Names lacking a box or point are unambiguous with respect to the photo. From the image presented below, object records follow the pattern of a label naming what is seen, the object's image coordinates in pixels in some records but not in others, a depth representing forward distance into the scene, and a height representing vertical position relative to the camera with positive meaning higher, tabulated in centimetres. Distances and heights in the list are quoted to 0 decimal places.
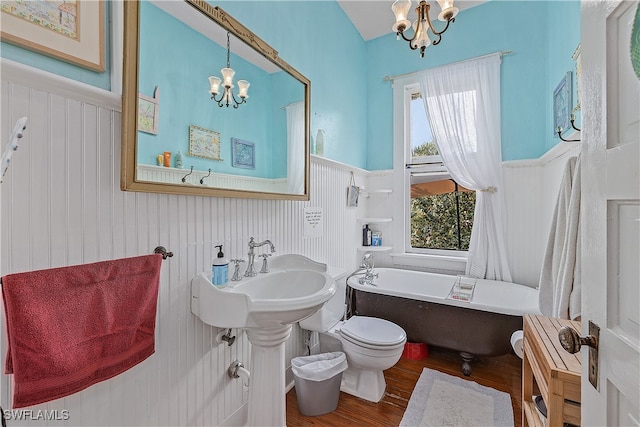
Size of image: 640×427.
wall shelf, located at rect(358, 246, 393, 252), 297 -38
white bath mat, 159 -121
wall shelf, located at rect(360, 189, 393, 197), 313 +25
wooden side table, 84 -52
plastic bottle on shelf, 314 -27
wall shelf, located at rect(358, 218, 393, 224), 298 -7
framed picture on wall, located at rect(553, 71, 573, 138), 176 +77
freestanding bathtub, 192 -77
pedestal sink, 112 -43
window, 296 +19
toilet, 171 -84
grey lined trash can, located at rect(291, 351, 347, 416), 162 -104
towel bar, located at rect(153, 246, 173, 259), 110 -16
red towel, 74 -35
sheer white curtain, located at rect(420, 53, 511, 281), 262 +69
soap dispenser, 129 -28
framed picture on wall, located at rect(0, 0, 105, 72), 78 +57
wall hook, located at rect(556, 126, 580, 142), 179 +56
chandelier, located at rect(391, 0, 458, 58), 149 +114
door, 50 +0
